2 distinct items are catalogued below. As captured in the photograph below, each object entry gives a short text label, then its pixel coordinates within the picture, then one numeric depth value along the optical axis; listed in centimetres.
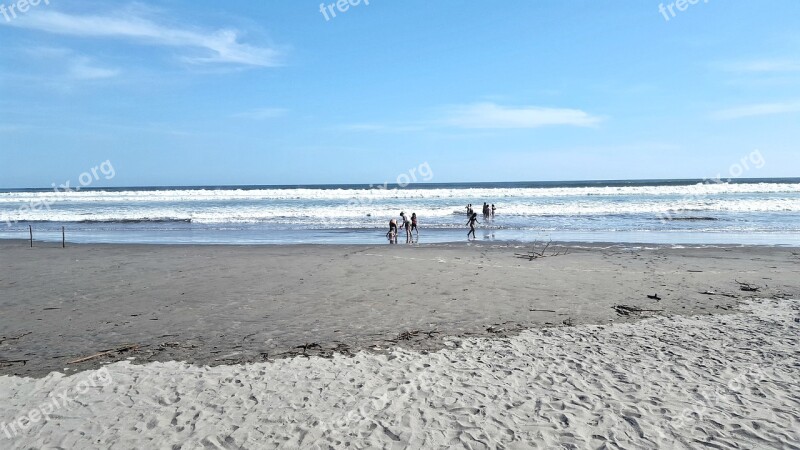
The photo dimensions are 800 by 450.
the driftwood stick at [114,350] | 633
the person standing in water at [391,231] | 2064
